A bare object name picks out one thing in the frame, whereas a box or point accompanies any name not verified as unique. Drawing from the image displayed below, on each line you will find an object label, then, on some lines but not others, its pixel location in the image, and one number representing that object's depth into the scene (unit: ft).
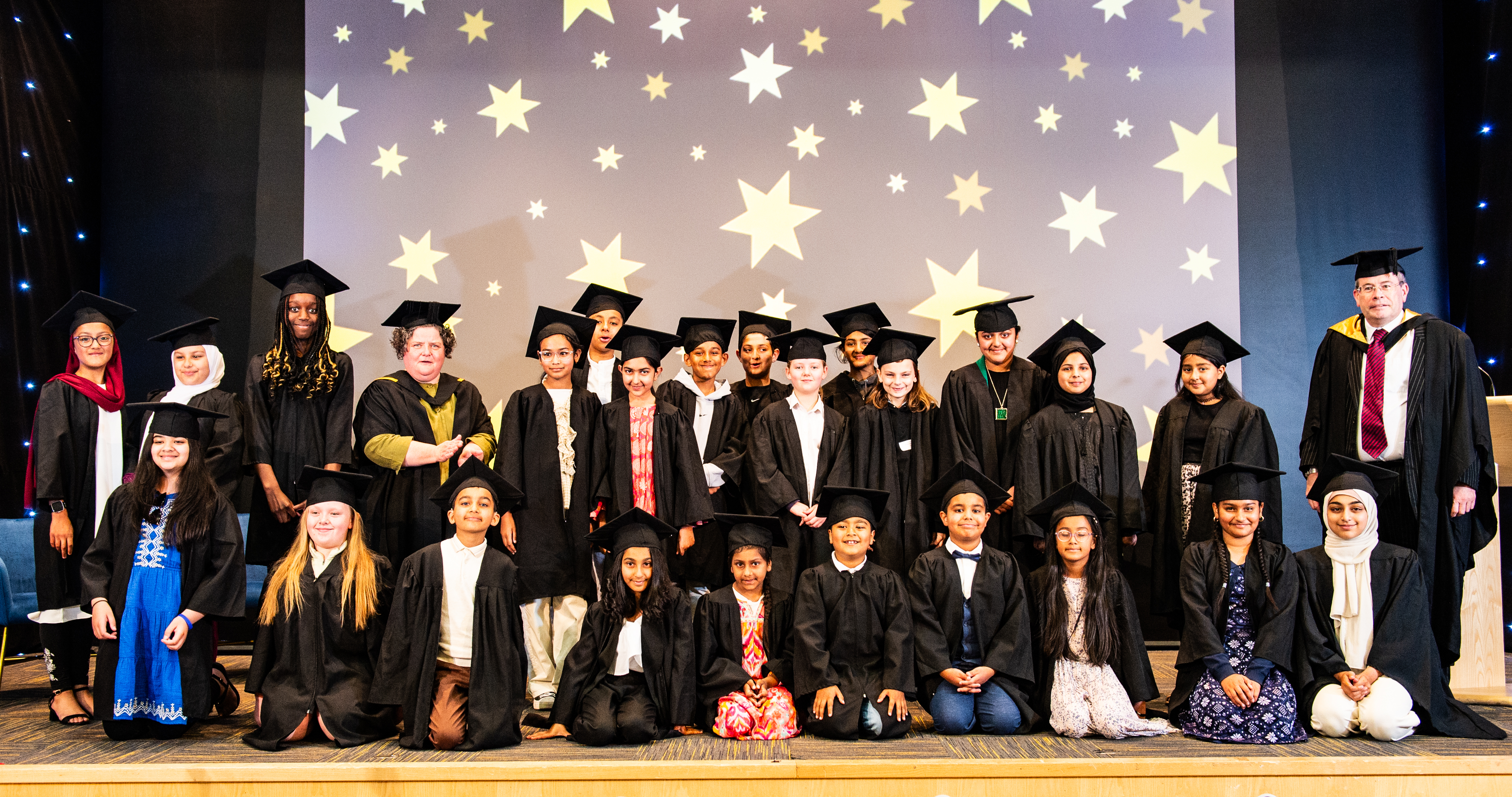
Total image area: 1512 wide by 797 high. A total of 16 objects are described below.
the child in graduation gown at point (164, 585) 12.66
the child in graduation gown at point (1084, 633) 13.02
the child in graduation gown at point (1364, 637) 12.83
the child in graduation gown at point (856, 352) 17.10
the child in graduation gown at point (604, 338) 16.67
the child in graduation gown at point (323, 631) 12.39
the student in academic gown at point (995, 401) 16.26
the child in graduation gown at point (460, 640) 12.28
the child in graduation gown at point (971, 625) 13.20
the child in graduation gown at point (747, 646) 12.91
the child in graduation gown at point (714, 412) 15.87
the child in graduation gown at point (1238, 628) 12.69
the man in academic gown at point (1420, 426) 14.44
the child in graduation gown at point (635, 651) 12.89
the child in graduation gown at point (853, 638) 12.91
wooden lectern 14.99
